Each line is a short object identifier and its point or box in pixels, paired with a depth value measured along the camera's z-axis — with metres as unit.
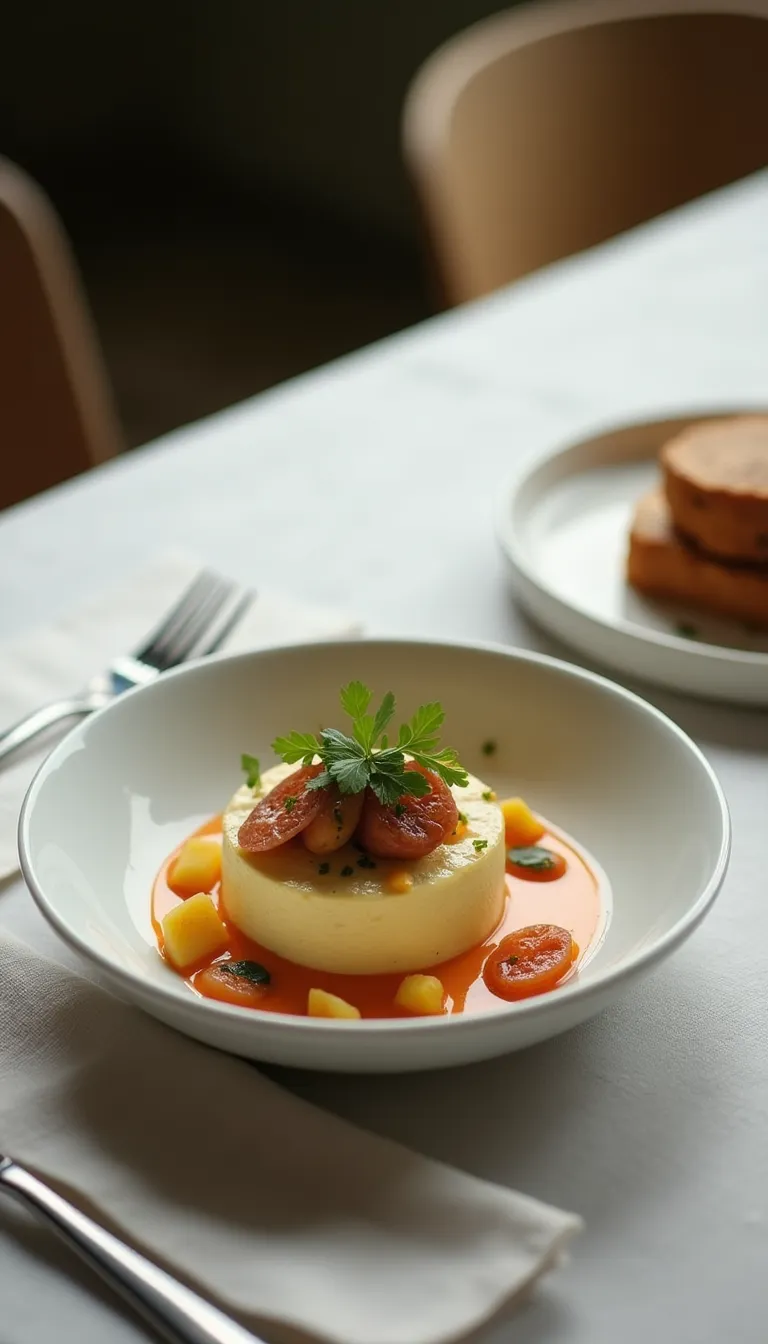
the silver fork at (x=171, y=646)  1.36
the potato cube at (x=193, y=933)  1.05
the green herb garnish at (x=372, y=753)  1.04
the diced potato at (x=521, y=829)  1.20
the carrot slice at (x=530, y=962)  1.01
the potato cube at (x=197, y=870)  1.15
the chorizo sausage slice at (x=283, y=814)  1.05
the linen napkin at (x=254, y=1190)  0.81
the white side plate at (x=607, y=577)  1.39
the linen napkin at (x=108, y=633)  1.44
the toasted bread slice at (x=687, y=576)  1.51
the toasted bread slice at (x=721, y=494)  1.50
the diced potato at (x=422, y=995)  0.99
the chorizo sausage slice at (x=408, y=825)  1.04
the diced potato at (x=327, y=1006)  0.96
